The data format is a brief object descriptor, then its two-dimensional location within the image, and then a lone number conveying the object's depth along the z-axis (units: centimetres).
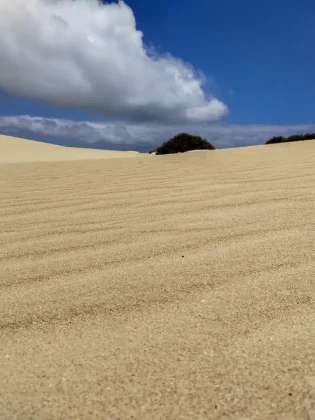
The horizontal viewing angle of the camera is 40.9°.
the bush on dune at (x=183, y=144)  961
